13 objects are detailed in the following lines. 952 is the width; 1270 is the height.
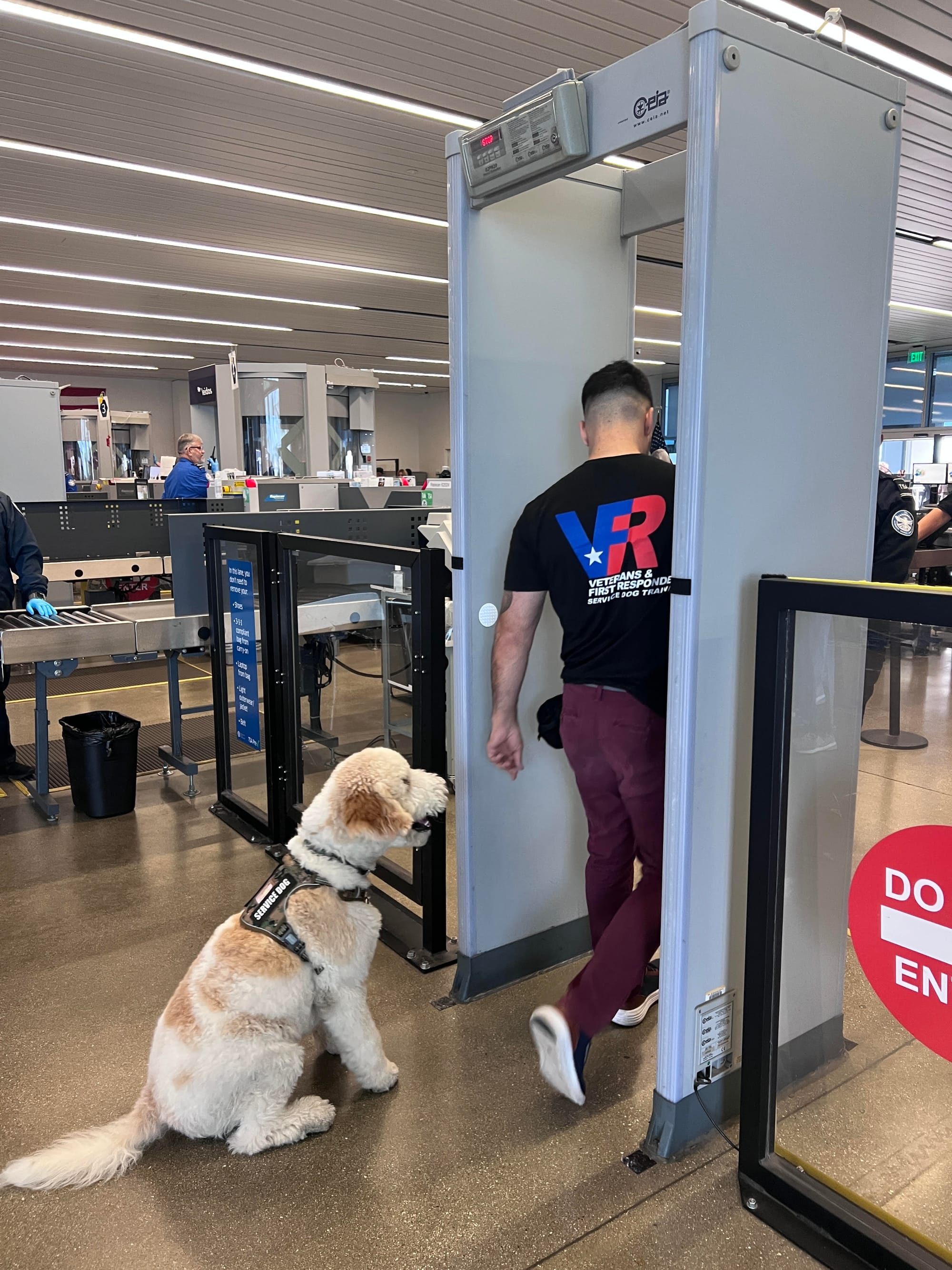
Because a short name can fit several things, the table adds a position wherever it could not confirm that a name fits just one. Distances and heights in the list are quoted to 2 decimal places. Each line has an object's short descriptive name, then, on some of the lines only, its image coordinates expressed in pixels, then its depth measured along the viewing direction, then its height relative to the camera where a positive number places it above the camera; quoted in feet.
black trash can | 13.11 -4.06
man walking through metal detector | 6.65 -1.17
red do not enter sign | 4.83 -2.52
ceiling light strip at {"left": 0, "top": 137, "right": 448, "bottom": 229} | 20.27 +8.01
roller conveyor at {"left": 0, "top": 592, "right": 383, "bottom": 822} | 12.64 -2.12
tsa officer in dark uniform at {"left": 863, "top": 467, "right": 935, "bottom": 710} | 12.29 -0.63
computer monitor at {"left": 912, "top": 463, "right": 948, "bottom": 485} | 36.01 +0.69
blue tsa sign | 12.53 -2.32
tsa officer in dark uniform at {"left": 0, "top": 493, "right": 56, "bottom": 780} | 14.08 -1.05
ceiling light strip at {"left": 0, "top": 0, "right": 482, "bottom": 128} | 14.39 +7.93
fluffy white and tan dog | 6.16 -3.77
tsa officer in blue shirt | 26.84 +0.52
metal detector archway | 5.59 +0.95
